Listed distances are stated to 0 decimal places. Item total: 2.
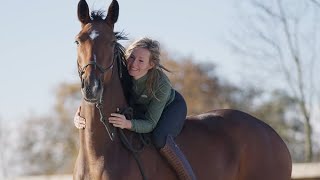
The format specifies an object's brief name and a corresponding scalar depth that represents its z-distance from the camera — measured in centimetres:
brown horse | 1143
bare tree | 3627
